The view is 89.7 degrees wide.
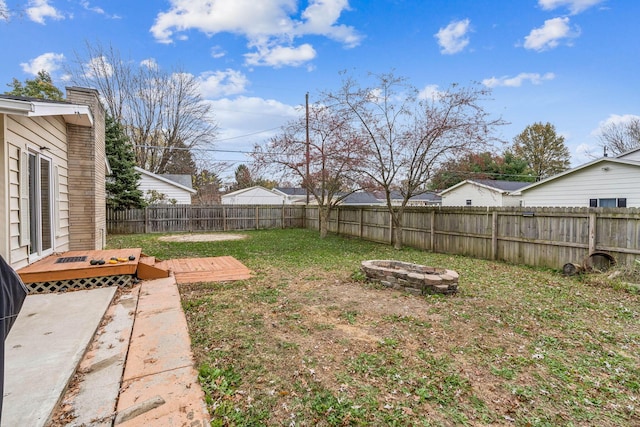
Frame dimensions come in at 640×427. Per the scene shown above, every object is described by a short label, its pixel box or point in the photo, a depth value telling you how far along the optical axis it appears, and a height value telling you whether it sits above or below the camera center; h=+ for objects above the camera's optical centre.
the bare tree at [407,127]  9.05 +2.23
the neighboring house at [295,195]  33.25 +0.83
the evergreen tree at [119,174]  13.66 +1.28
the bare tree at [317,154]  11.32 +1.87
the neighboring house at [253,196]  30.54 +0.66
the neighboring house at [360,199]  30.26 +0.39
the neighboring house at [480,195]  20.02 +0.52
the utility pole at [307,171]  12.56 +1.28
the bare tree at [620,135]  24.81 +5.42
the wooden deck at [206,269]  5.84 -1.35
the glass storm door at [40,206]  4.86 -0.06
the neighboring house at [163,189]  17.75 +0.80
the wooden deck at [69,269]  4.49 -0.98
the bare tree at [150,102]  20.50 +7.14
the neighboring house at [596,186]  10.45 +0.64
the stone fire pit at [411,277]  4.95 -1.19
